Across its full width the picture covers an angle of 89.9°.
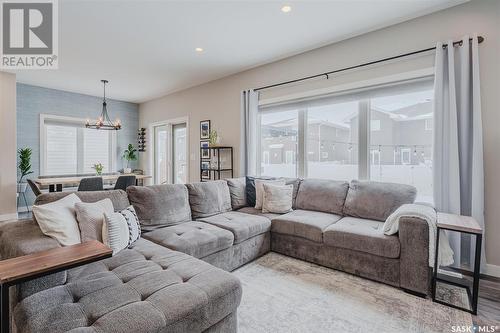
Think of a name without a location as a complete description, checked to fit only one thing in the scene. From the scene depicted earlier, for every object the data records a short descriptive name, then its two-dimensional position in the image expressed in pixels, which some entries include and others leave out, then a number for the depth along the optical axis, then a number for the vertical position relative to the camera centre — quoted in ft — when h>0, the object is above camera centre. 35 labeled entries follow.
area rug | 5.67 -3.62
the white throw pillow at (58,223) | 5.75 -1.32
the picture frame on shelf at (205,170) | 16.92 -0.30
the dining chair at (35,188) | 11.95 -1.02
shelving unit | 15.67 -0.03
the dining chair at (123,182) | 13.23 -0.84
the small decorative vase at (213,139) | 15.70 +1.67
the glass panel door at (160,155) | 21.53 +0.95
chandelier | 15.48 +2.65
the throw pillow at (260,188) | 11.51 -1.06
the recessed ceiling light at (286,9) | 8.74 +5.52
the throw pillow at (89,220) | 6.10 -1.34
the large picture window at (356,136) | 9.83 +1.36
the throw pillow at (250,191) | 11.97 -1.23
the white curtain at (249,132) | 14.15 +1.90
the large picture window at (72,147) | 18.65 +1.58
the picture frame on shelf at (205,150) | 16.98 +1.08
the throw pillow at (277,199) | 10.86 -1.49
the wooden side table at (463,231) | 6.21 -1.84
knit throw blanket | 6.79 -1.80
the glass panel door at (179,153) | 19.95 +1.07
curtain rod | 8.37 +4.18
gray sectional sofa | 3.92 -2.18
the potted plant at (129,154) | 22.27 +1.09
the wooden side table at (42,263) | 3.50 -1.49
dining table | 12.53 -0.77
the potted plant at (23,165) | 16.85 +0.12
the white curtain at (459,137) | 7.89 +0.89
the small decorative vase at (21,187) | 16.87 -1.37
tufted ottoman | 3.61 -2.21
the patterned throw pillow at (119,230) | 6.15 -1.66
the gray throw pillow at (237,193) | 11.64 -1.29
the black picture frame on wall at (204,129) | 16.97 +2.48
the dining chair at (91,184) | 12.18 -0.88
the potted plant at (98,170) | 16.25 -0.24
